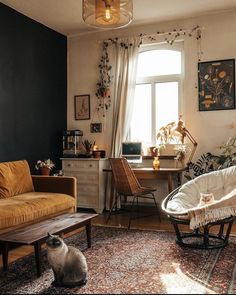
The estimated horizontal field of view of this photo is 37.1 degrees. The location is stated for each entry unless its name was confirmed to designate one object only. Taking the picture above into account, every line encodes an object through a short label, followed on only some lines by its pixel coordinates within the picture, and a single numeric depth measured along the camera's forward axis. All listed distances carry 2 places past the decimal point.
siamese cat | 2.52
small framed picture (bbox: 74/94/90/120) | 5.96
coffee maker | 5.66
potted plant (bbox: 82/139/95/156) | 5.67
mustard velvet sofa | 3.34
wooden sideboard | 5.31
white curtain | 5.55
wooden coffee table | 2.72
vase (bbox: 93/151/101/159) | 5.48
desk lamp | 5.15
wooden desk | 4.81
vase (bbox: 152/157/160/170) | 5.05
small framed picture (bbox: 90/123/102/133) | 5.85
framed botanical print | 5.00
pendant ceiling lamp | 3.15
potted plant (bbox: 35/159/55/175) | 5.07
